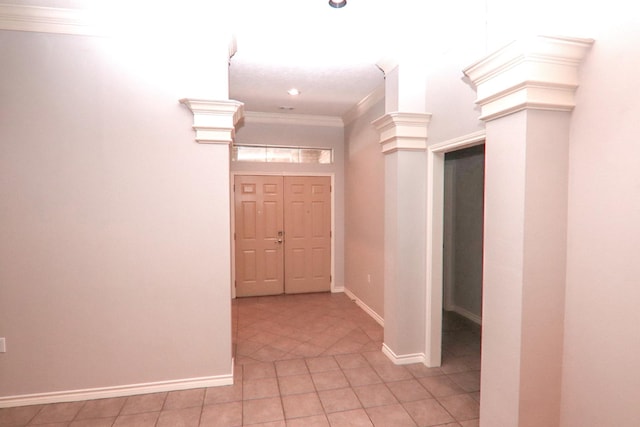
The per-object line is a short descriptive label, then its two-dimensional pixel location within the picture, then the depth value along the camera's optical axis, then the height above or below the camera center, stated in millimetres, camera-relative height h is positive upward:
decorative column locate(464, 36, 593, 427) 1677 -46
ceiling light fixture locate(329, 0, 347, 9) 2416 +1417
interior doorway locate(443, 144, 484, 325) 4406 -414
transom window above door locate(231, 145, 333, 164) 5449 +796
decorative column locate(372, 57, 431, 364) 3094 -5
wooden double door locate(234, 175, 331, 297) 5508 -507
